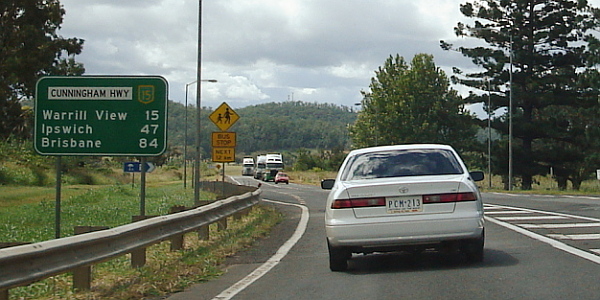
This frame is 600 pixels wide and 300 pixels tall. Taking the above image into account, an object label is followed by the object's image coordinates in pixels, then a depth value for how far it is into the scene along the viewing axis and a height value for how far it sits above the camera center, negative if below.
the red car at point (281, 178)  78.89 -2.21
